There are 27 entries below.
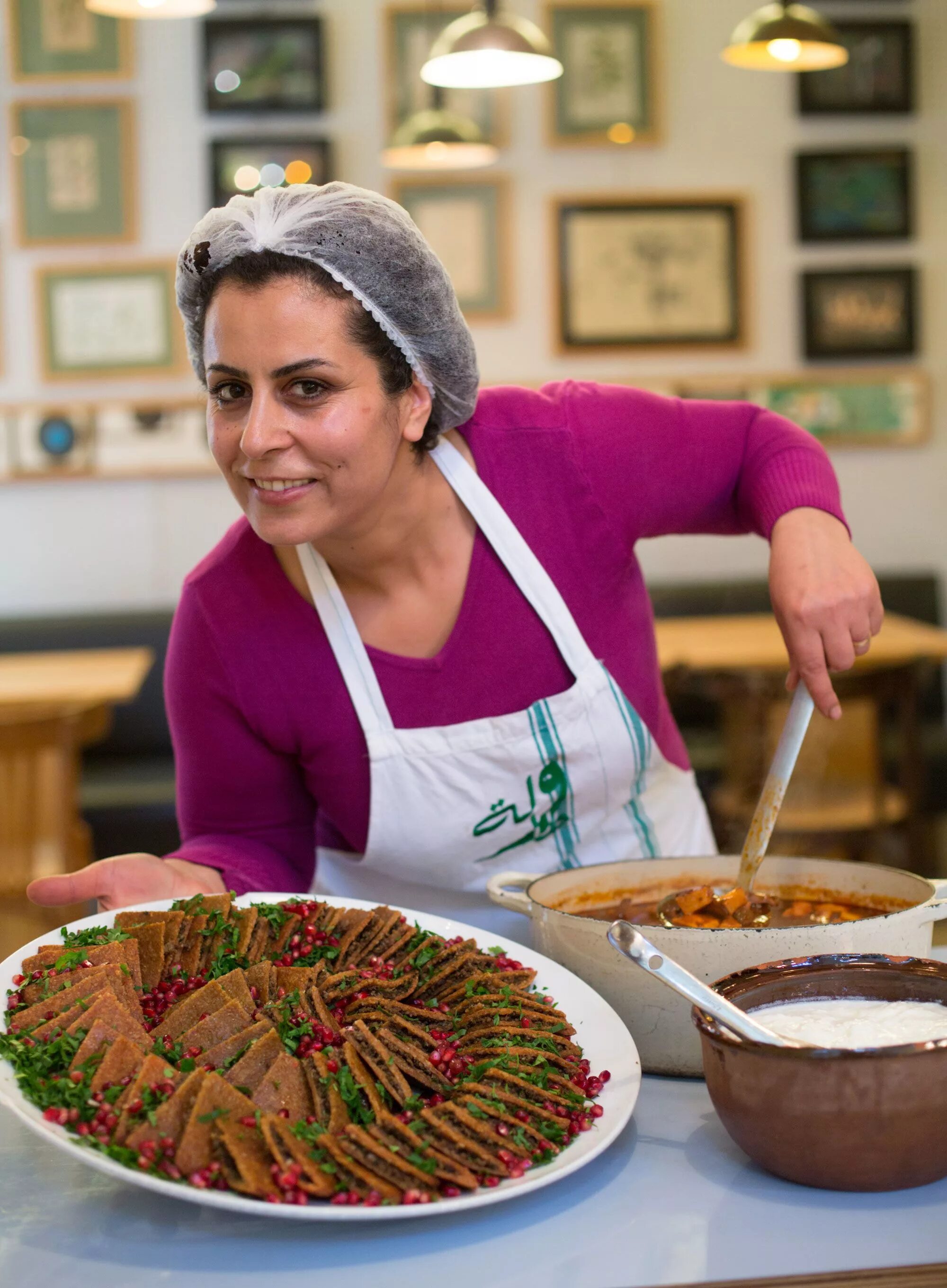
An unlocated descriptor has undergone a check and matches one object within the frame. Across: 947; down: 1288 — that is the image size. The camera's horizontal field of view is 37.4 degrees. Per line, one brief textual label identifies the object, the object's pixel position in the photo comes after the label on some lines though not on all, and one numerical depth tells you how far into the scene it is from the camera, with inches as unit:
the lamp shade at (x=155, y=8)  154.8
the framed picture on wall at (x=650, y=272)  233.6
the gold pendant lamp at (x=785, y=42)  175.3
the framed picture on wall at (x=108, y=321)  228.7
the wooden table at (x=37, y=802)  158.2
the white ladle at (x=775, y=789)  57.3
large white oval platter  38.0
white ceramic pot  48.0
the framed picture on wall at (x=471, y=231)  230.4
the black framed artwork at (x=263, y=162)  226.2
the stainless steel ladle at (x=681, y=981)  42.0
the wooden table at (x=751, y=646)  182.7
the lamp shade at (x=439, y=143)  193.8
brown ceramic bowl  39.2
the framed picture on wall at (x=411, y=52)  225.1
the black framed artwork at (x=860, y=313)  237.1
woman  69.6
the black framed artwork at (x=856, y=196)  234.4
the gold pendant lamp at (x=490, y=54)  163.2
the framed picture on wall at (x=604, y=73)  227.6
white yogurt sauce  43.0
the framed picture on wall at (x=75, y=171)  225.0
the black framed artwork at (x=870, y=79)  231.8
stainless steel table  38.7
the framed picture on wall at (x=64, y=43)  223.9
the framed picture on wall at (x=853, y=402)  238.7
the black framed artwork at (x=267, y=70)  223.6
